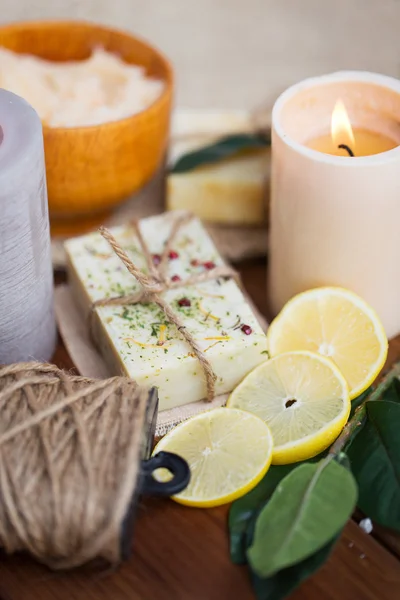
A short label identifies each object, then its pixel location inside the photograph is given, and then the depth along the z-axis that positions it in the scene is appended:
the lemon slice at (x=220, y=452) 0.50
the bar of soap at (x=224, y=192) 0.62
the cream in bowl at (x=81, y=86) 0.59
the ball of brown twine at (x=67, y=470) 0.46
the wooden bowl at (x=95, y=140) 0.57
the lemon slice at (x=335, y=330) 0.54
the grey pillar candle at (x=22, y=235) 0.48
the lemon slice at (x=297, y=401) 0.51
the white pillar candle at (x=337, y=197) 0.53
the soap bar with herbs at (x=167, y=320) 0.53
